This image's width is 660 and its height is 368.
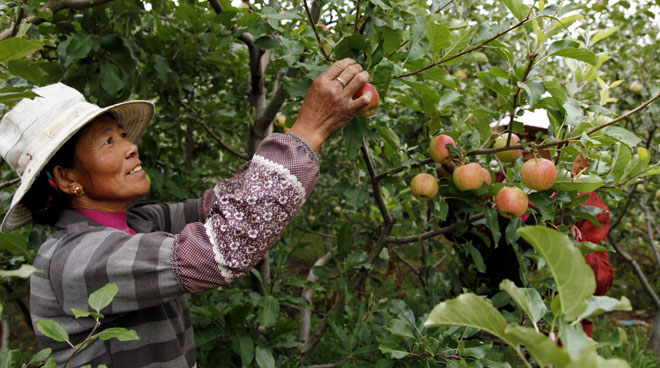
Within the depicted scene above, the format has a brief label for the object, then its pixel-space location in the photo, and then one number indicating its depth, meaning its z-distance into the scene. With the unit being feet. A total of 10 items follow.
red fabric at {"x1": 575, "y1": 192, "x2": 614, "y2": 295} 5.90
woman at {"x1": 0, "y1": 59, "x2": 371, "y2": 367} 3.31
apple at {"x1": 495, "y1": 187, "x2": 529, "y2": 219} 3.82
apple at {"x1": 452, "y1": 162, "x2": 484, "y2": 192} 4.06
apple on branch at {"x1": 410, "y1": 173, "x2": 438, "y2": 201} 4.41
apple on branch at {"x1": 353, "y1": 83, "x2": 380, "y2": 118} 3.80
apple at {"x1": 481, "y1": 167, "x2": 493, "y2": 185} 4.25
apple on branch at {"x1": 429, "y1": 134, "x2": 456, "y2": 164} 4.29
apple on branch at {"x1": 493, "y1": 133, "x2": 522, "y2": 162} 4.51
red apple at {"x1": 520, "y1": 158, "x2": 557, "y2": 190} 3.70
